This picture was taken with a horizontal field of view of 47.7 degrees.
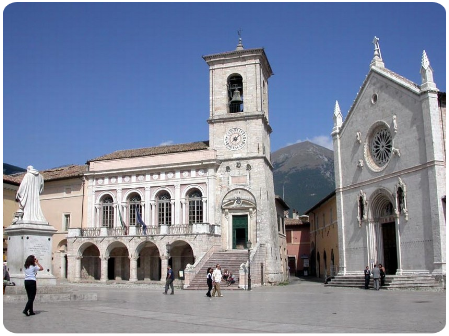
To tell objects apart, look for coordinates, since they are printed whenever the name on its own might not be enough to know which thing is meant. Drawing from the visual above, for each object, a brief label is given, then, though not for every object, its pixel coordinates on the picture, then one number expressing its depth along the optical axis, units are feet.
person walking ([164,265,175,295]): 87.83
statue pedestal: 56.54
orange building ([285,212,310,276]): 208.03
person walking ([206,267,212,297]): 79.00
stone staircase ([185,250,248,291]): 107.86
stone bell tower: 129.49
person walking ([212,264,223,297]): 78.79
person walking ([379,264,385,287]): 95.04
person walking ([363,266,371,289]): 95.76
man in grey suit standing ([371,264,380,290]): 91.25
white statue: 58.34
